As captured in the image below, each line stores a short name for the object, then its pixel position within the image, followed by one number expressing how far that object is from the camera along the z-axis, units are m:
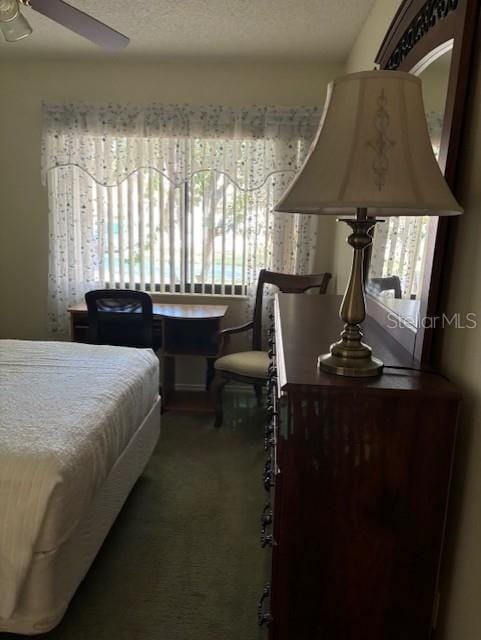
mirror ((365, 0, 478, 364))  1.11
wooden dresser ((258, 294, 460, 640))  1.04
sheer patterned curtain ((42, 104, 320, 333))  3.56
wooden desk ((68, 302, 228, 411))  3.44
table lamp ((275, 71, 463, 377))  0.95
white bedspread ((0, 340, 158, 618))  1.36
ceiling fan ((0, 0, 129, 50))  1.84
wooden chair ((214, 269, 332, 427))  3.15
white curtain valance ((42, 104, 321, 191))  3.51
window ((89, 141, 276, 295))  3.68
